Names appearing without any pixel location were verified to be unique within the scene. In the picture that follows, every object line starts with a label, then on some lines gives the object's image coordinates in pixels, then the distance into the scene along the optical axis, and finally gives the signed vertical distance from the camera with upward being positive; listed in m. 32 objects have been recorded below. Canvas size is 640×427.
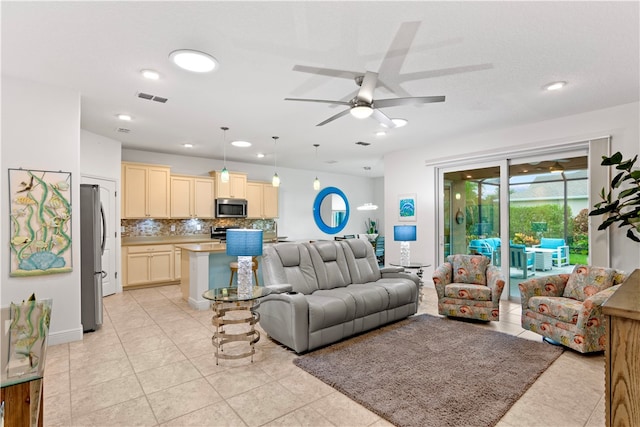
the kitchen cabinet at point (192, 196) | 6.58 +0.38
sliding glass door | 4.57 +0.01
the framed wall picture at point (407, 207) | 6.23 +0.13
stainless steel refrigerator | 3.75 -0.50
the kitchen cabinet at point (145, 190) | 6.00 +0.47
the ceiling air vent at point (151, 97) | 3.61 +1.34
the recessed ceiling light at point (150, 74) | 3.05 +1.34
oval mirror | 9.29 +0.12
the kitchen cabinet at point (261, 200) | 7.60 +0.35
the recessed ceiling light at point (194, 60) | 2.64 +1.31
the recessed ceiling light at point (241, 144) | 5.80 +1.29
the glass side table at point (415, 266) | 4.92 -0.80
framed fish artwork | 3.13 -0.06
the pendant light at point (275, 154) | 5.61 +1.28
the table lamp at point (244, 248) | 3.10 -0.32
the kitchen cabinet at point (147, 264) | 5.90 -0.92
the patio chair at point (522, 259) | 5.01 -0.72
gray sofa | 3.13 -0.88
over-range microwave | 7.03 +0.15
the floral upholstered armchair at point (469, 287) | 3.95 -0.93
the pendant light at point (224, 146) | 5.01 +1.29
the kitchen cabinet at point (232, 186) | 7.06 +0.62
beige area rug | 2.23 -1.34
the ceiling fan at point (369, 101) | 2.72 +0.96
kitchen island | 4.71 -0.85
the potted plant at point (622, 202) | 3.46 +0.11
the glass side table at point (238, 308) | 2.95 -0.91
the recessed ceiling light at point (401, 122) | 4.45 +1.27
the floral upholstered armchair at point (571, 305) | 3.02 -0.93
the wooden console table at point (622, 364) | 1.04 -0.50
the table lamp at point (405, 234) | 5.06 -0.32
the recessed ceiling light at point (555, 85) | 3.33 +1.33
